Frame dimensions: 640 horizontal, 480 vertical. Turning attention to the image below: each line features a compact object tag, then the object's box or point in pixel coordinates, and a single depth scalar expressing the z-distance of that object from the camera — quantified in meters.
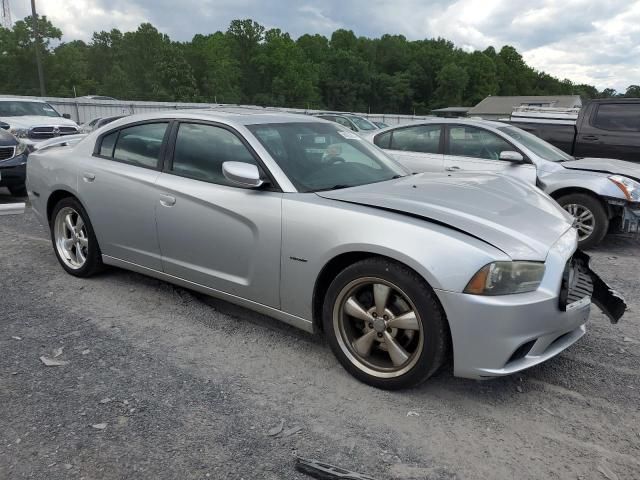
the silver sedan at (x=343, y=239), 2.68
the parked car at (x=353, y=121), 16.59
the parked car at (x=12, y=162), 8.34
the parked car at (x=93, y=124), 17.08
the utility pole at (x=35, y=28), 25.89
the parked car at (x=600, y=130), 8.48
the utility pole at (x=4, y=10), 70.19
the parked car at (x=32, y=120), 12.02
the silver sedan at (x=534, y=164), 6.14
